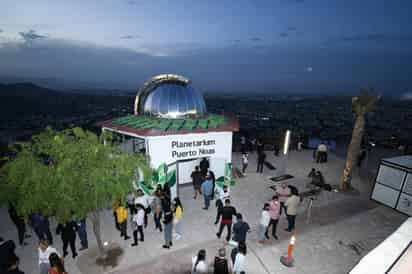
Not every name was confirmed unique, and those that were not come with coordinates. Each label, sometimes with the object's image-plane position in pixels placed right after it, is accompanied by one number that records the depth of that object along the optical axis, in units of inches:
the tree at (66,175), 196.7
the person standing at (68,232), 258.1
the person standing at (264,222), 290.2
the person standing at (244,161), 554.3
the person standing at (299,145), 798.9
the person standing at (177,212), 293.5
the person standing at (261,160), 561.6
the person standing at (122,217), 290.2
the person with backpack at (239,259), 213.9
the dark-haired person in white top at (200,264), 207.3
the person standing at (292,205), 307.4
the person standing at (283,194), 343.3
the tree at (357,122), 448.1
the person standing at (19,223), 286.7
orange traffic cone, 267.1
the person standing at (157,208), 304.7
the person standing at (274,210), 301.0
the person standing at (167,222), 277.0
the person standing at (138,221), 283.7
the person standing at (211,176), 381.8
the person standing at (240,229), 262.4
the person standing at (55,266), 189.3
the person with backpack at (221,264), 201.8
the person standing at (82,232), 277.6
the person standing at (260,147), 575.9
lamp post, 550.0
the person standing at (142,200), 322.0
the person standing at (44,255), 210.1
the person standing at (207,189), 376.9
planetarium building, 365.4
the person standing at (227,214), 290.2
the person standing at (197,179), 424.0
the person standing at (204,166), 441.7
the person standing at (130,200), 336.2
